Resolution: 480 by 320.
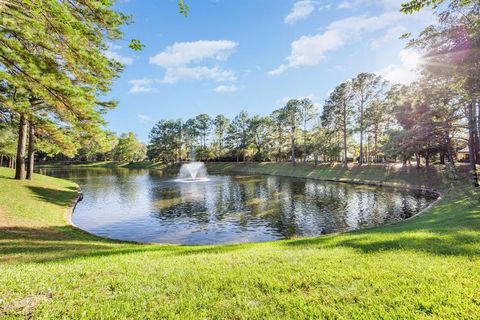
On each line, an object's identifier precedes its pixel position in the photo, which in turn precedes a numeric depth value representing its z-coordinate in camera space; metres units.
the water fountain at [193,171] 44.85
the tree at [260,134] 68.06
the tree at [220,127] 80.47
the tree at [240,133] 71.75
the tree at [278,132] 63.27
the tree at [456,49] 11.29
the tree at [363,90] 43.09
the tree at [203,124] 82.25
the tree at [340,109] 46.25
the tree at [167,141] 88.38
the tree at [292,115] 57.91
